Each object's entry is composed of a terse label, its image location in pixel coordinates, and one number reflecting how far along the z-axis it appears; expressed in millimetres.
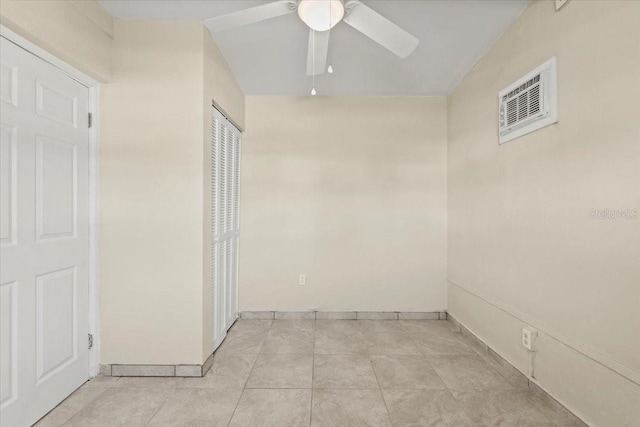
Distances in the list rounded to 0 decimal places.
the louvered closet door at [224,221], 2446
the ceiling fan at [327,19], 1444
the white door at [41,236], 1519
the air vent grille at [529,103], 1731
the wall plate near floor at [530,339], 1880
